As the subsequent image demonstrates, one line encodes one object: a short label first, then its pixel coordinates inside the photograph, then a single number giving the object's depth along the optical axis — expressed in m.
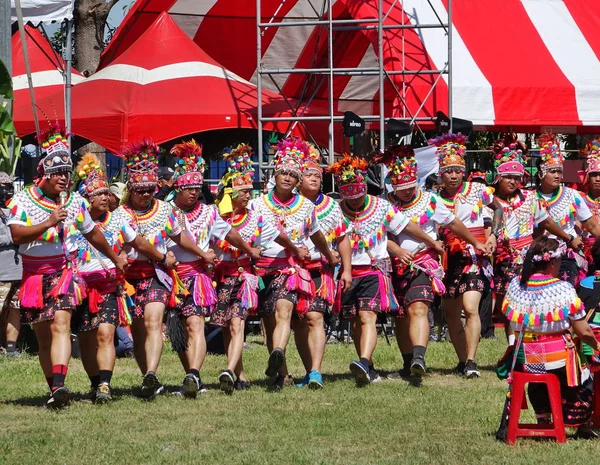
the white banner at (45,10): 28.50
